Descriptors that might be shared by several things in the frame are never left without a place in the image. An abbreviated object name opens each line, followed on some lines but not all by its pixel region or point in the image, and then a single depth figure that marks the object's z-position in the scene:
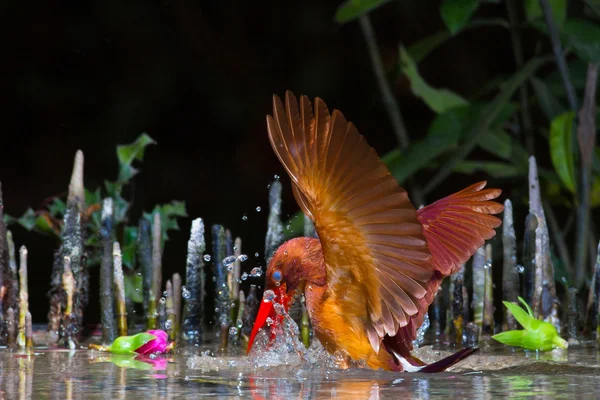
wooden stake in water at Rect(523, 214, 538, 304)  7.59
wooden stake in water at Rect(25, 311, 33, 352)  6.82
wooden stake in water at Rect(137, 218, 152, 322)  7.85
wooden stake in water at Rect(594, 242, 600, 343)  7.23
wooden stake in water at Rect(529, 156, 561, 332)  7.41
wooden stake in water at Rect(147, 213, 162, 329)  7.29
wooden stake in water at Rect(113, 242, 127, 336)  7.11
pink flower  6.56
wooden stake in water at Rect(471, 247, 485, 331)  7.50
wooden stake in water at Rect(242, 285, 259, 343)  7.23
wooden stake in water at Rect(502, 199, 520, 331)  7.54
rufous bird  5.14
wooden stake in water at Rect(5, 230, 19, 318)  7.16
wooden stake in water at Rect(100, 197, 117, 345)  7.13
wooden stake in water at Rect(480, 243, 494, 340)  7.45
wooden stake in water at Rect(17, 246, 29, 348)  6.95
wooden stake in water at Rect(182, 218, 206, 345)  7.30
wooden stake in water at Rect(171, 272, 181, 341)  7.23
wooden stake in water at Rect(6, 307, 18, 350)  6.99
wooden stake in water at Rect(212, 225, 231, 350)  7.10
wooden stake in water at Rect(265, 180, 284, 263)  7.41
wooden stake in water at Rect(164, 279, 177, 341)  7.07
